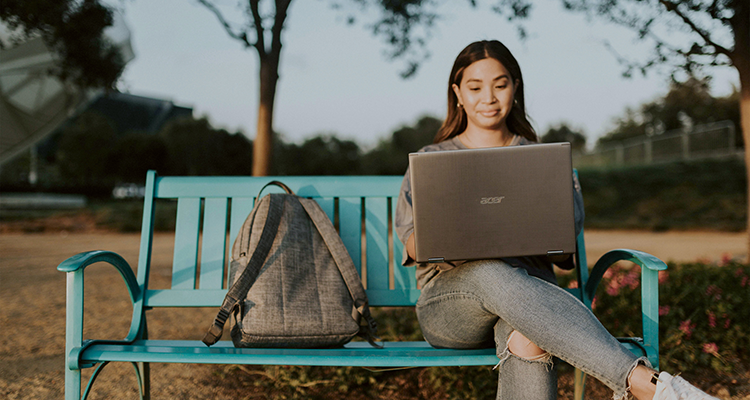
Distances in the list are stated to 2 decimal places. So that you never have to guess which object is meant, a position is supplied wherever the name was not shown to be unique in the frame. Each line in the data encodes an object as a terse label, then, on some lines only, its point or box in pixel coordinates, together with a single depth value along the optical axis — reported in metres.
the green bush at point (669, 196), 12.50
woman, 1.46
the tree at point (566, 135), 48.72
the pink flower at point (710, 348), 2.80
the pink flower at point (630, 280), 3.81
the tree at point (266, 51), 4.34
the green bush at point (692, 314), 2.82
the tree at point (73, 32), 4.62
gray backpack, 1.83
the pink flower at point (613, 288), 3.72
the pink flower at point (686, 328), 2.94
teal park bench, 1.76
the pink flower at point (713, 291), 3.58
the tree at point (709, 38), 4.52
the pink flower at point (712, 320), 3.08
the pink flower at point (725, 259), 4.75
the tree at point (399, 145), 29.72
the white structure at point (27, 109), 15.34
